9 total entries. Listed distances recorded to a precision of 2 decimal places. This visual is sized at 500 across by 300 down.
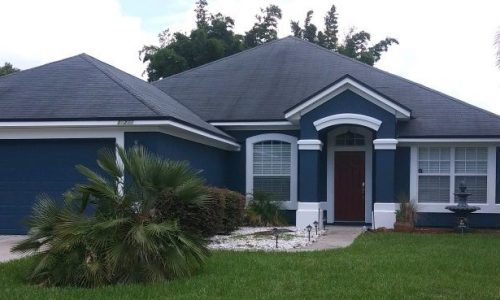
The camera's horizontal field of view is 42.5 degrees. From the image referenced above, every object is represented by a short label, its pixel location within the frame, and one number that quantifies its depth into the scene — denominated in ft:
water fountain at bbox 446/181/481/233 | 55.21
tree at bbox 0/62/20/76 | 128.98
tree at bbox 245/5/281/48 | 146.30
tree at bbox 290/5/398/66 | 147.02
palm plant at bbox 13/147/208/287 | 29.78
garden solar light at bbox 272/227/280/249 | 45.24
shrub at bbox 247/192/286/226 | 60.30
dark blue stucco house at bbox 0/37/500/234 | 48.32
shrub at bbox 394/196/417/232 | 56.39
